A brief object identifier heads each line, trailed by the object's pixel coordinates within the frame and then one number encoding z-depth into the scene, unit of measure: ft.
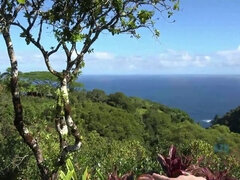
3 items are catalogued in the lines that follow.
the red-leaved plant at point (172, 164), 4.92
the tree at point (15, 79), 9.66
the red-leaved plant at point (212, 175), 4.71
